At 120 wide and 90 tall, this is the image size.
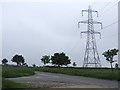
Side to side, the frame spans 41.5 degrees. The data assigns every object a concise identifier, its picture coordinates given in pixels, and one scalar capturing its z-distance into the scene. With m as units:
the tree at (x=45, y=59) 51.85
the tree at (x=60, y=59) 44.45
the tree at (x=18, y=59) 73.88
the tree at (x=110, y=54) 23.79
